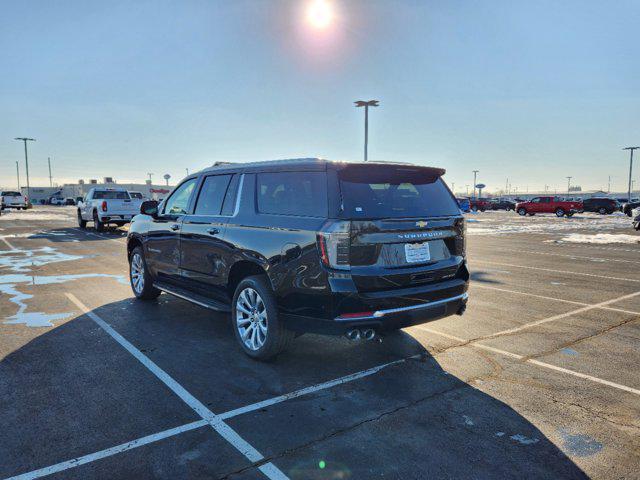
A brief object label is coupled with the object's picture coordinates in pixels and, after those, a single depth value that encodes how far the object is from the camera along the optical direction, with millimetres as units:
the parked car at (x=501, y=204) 59094
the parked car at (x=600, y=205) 44562
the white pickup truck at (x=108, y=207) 19703
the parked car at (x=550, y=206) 40000
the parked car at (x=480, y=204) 59278
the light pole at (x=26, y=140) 70938
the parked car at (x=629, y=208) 41072
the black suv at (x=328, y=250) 3760
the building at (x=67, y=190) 94238
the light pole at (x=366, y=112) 28281
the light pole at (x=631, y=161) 63881
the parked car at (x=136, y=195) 23939
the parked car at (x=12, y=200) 43781
